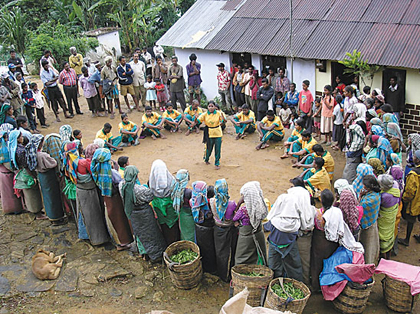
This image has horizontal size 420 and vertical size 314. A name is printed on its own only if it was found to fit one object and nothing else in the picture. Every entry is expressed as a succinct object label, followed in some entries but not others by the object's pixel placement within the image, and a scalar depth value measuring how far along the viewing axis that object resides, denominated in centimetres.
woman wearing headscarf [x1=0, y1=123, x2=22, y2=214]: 720
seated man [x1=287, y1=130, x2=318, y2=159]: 848
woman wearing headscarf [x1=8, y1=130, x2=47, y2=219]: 697
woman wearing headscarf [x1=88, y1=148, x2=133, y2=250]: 619
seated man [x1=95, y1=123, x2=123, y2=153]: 999
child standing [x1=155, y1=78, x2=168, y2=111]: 1248
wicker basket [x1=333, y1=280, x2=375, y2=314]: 502
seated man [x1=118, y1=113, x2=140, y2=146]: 1073
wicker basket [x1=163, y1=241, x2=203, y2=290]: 557
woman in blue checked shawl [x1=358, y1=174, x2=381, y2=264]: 543
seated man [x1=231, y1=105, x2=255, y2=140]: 1086
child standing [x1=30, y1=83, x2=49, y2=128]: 1123
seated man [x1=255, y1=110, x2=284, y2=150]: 1016
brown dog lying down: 604
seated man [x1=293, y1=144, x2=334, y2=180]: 757
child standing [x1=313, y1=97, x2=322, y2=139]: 995
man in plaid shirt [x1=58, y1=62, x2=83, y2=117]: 1182
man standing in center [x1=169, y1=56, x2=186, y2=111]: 1227
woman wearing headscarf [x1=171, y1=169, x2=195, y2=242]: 582
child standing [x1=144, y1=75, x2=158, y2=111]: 1243
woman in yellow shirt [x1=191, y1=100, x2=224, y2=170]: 873
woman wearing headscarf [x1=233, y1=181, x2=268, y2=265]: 522
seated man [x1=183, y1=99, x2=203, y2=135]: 1134
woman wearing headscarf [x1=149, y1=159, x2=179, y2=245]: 593
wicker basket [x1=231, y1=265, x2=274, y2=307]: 513
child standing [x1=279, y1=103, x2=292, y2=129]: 1055
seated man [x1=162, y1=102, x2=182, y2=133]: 1141
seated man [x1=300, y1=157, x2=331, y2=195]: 733
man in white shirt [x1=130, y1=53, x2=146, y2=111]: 1255
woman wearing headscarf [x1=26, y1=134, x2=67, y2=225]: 690
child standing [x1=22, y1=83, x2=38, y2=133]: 1098
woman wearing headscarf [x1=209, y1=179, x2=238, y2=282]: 543
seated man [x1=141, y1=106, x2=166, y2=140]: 1115
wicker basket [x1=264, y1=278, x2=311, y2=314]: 487
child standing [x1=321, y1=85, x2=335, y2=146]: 961
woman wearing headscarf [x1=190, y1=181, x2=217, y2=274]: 560
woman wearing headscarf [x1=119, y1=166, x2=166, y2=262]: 595
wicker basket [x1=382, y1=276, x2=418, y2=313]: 509
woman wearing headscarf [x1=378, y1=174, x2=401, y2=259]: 561
